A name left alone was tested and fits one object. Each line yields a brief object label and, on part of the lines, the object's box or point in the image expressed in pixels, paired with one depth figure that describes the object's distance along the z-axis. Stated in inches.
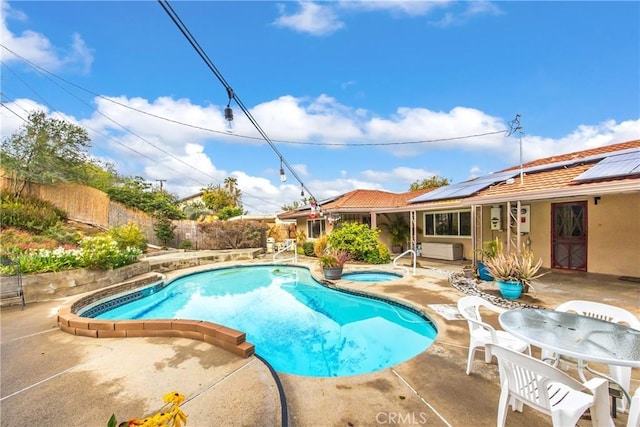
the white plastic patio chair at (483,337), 122.3
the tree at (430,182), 1074.3
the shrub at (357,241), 462.6
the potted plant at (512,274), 237.8
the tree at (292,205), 1437.7
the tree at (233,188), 1476.1
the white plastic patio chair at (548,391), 75.5
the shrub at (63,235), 454.3
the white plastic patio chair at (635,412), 75.7
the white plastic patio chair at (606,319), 100.7
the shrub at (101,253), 304.3
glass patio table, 84.3
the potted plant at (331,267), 357.1
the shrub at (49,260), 266.1
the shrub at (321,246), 526.9
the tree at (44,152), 519.8
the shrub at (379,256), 454.3
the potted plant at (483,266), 303.9
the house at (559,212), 285.3
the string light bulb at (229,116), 185.6
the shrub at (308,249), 604.3
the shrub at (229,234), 663.8
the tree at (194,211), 877.8
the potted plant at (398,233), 566.6
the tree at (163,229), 674.2
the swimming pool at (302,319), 184.2
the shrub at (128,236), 481.1
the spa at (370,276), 385.1
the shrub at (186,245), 684.7
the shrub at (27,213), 455.5
